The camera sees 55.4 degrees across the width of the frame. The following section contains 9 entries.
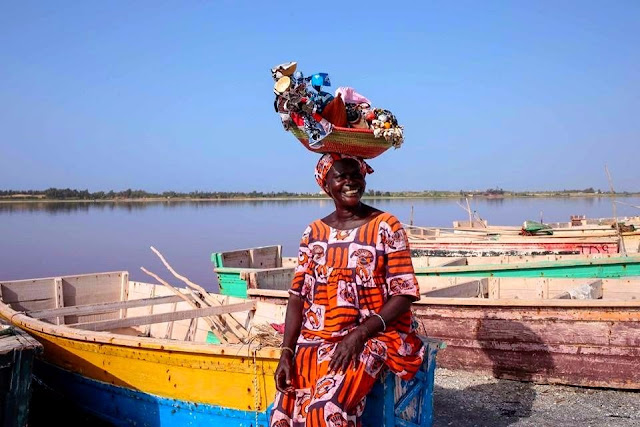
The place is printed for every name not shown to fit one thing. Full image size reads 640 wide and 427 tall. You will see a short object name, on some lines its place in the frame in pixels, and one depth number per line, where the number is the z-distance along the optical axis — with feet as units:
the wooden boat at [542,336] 18.69
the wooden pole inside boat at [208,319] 18.39
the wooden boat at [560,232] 45.43
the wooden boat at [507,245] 42.86
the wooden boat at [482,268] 29.22
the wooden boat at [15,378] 13.69
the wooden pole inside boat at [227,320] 19.56
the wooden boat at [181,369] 11.69
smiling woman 9.40
